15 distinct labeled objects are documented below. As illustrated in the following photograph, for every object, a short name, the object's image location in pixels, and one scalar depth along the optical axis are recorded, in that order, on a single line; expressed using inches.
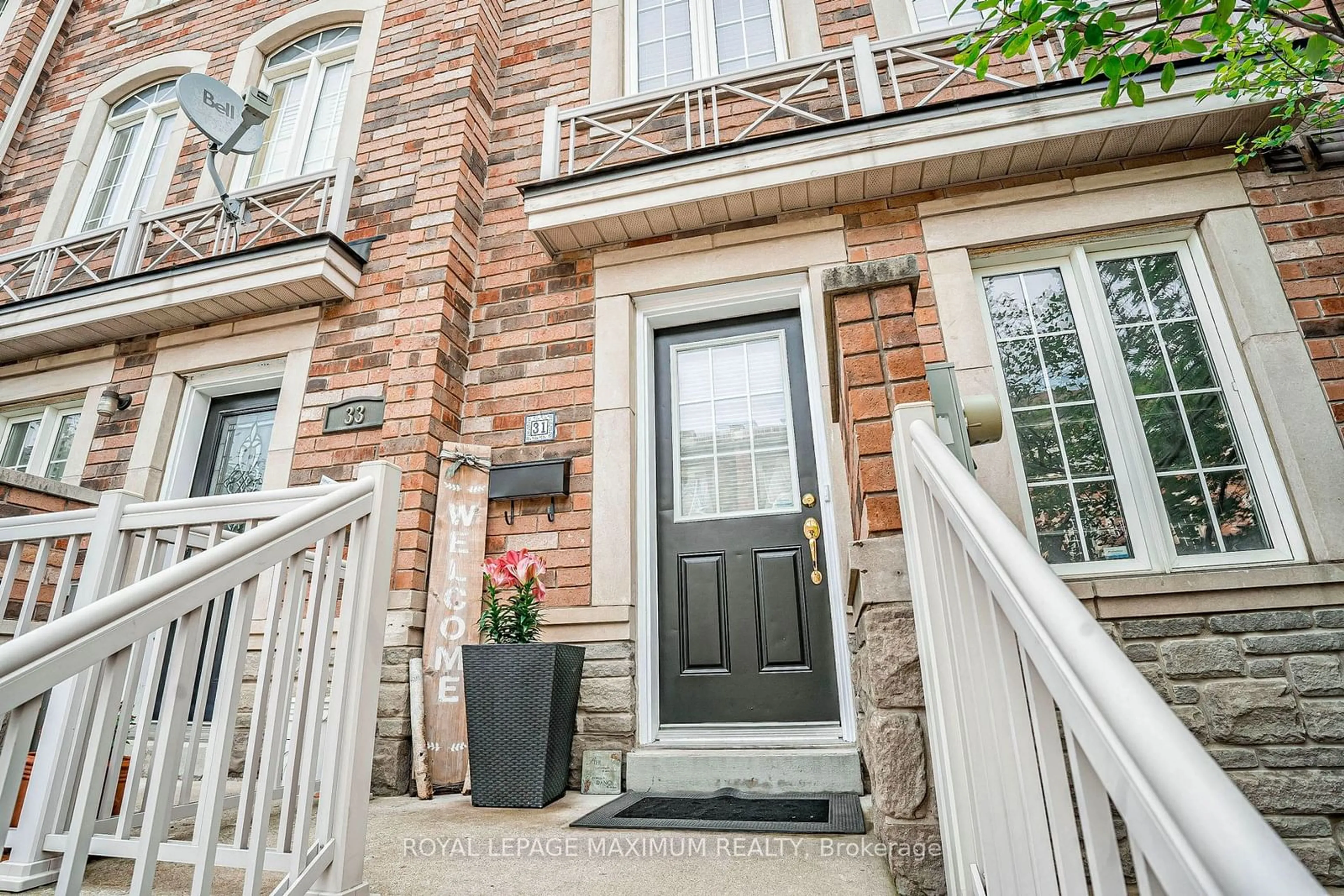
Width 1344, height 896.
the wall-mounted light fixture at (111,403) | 170.4
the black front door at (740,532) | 125.3
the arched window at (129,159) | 215.8
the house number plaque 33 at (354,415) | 147.3
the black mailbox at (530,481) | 137.6
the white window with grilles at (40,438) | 180.5
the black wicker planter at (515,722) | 102.5
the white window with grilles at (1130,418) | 113.7
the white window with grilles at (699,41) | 173.0
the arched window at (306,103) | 197.2
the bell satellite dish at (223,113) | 164.9
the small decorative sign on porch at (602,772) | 114.1
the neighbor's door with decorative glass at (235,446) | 165.8
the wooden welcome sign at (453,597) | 117.9
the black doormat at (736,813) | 84.1
